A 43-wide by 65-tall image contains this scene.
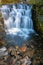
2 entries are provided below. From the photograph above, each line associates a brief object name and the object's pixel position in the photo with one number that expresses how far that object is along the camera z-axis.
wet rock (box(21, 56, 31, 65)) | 3.34
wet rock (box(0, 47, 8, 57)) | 3.69
